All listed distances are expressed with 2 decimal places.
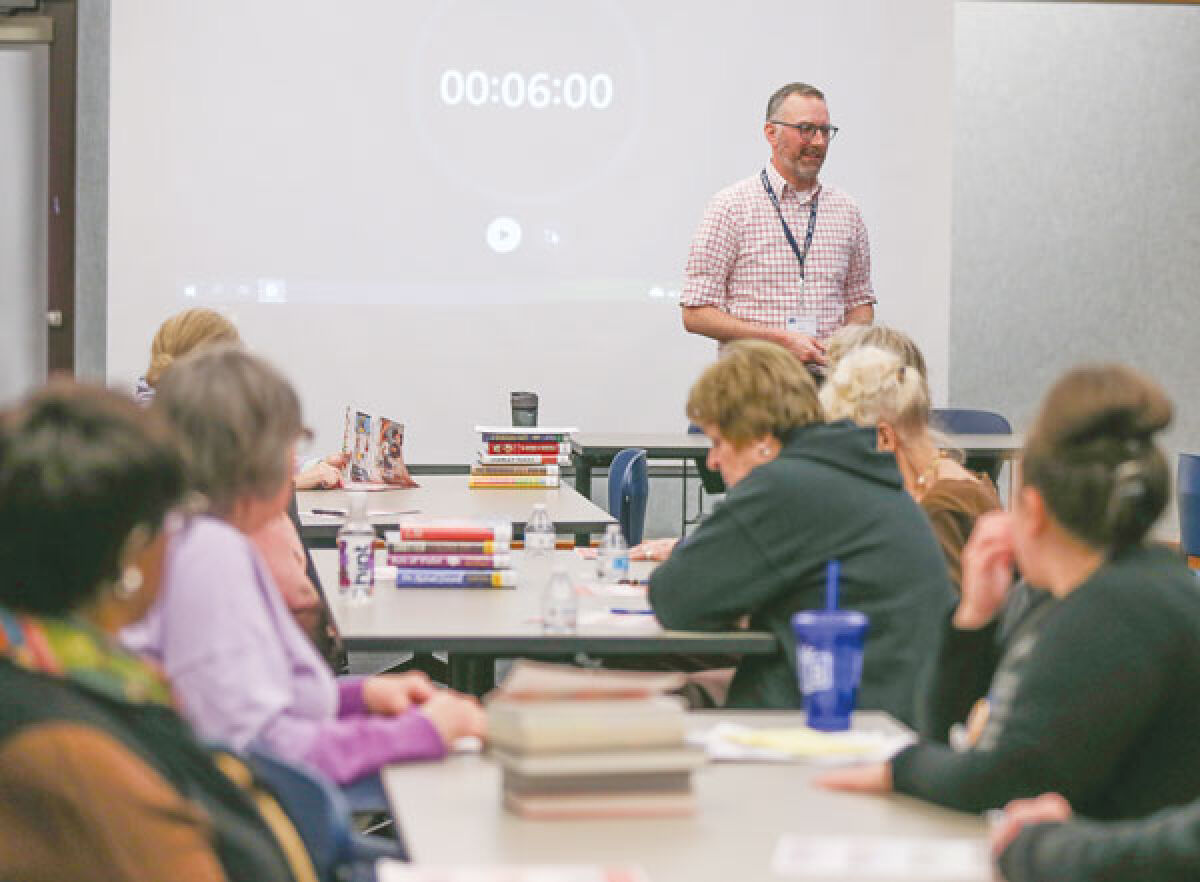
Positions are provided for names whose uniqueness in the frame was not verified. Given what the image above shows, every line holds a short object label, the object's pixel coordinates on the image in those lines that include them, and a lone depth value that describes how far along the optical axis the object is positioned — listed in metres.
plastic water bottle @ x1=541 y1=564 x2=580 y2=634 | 5.63
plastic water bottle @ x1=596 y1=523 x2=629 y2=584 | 6.89
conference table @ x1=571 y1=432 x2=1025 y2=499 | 11.03
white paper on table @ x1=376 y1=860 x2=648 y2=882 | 2.98
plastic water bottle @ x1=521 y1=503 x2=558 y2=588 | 7.56
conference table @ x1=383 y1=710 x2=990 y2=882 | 3.15
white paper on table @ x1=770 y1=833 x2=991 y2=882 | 3.08
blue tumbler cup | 4.23
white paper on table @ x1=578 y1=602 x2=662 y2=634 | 5.74
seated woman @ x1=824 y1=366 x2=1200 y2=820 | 3.36
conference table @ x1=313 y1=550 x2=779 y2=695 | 5.48
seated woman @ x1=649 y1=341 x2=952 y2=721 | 5.54
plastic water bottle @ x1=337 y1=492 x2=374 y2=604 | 6.21
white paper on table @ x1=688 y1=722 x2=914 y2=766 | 3.96
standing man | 11.73
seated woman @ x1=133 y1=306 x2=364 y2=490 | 7.78
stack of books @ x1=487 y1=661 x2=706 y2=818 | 3.33
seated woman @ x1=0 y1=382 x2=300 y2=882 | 2.73
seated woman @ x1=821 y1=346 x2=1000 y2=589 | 6.74
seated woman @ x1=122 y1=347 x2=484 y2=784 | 3.61
